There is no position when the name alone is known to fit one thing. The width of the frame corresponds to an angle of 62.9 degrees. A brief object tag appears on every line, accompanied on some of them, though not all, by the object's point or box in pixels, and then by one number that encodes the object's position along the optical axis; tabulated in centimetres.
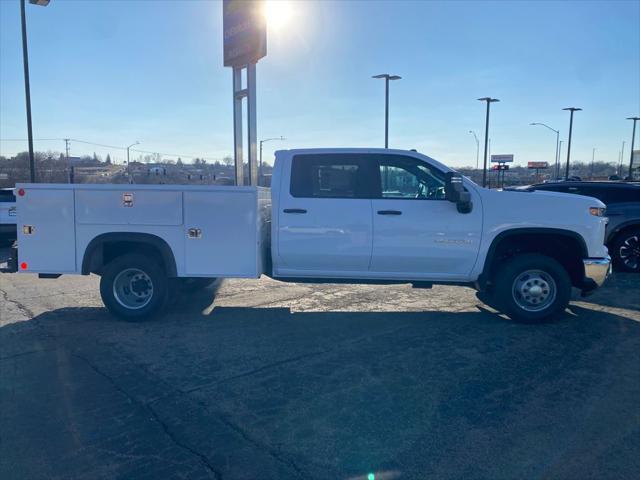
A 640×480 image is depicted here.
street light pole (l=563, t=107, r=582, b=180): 4766
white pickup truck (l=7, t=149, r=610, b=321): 637
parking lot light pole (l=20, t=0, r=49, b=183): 1800
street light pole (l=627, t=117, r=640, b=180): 5417
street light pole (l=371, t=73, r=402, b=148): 3356
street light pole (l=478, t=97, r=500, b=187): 4059
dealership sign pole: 1142
